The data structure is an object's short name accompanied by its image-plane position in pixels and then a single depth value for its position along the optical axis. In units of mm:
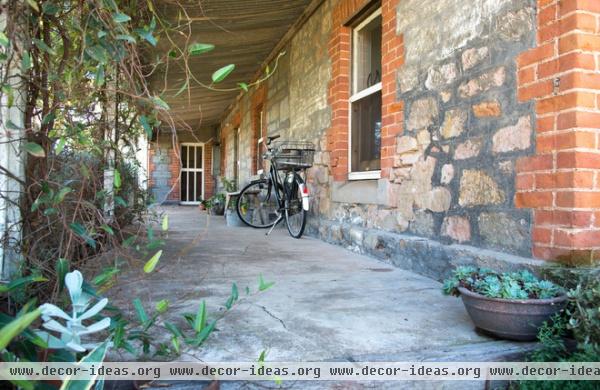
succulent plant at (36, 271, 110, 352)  760
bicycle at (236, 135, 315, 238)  4777
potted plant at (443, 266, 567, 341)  1579
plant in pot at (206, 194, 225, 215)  8575
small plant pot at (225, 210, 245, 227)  6316
